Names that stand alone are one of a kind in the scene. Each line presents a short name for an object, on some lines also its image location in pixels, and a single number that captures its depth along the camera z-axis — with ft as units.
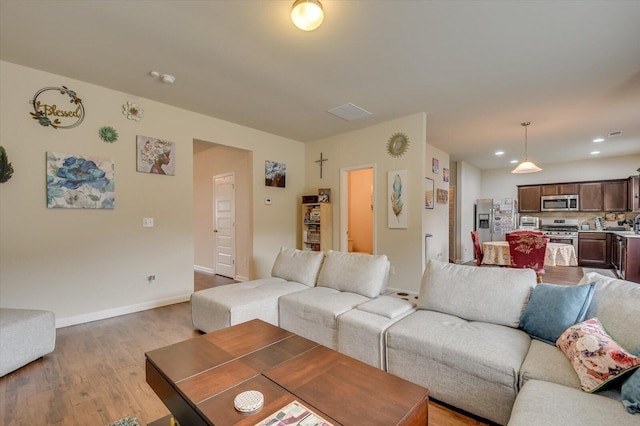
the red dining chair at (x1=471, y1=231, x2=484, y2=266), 16.07
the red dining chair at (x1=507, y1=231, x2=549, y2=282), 12.45
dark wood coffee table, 3.64
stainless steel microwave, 24.06
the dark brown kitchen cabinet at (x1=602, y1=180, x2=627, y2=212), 22.20
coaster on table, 3.66
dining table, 13.78
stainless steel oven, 23.21
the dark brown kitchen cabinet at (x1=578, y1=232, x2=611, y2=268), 21.93
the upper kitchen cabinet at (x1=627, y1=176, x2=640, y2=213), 21.29
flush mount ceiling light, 6.09
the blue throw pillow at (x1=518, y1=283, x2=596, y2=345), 5.44
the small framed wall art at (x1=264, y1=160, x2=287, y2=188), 17.21
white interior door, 18.66
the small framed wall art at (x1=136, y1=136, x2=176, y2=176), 12.28
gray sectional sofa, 4.26
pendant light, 15.52
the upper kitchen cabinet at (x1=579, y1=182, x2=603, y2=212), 23.18
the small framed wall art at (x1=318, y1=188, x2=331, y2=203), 17.81
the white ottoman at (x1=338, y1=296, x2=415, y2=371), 6.63
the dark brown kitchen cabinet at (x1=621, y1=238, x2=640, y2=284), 15.70
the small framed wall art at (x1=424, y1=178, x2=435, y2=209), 19.11
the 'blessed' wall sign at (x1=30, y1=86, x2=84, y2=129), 9.99
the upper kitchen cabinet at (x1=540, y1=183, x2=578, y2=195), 24.21
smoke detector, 10.09
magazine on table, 3.42
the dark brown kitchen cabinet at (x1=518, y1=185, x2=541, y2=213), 25.91
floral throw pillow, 4.00
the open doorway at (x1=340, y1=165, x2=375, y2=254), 22.89
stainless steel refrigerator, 25.81
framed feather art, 14.66
